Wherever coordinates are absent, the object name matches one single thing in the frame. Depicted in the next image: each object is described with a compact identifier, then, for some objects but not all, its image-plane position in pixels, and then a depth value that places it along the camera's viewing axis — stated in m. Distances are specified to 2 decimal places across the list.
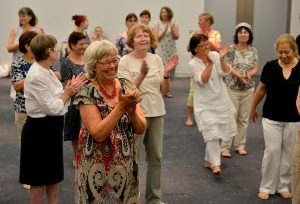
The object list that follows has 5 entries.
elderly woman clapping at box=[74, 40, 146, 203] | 2.46
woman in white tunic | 4.49
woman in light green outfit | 5.17
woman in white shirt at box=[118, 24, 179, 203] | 3.62
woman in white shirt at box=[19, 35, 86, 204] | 3.20
